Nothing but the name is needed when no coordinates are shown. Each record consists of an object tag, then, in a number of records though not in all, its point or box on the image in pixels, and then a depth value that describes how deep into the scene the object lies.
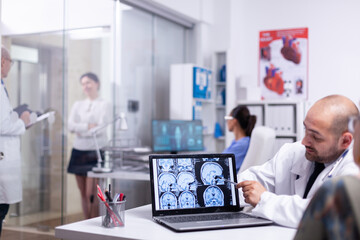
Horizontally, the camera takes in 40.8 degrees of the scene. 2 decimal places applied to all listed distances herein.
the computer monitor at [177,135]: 4.82
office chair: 3.53
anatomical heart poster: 5.87
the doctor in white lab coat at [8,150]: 3.36
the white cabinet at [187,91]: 5.38
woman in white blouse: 4.43
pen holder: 1.67
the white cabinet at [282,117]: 5.34
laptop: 1.81
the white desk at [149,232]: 1.53
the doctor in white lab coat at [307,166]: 1.73
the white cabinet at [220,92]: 5.99
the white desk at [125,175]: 3.87
